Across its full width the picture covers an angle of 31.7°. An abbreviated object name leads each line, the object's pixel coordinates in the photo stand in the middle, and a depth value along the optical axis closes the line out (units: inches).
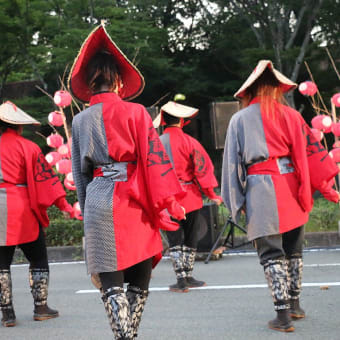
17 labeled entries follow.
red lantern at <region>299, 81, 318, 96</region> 374.0
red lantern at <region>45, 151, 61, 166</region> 363.9
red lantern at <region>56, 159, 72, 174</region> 349.1
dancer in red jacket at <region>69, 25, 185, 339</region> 126.0
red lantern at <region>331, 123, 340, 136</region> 354.0
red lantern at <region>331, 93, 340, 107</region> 353.1
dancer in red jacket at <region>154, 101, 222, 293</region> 248.4
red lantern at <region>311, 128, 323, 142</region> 344.9
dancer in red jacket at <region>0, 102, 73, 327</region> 194.1
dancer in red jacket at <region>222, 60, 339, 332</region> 164.7
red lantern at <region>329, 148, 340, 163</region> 343.6
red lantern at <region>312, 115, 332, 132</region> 363.9
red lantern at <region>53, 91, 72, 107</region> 346.0
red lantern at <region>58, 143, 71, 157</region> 359.3
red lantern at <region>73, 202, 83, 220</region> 310.7
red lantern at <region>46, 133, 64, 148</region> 367.6
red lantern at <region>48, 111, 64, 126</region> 366.3
